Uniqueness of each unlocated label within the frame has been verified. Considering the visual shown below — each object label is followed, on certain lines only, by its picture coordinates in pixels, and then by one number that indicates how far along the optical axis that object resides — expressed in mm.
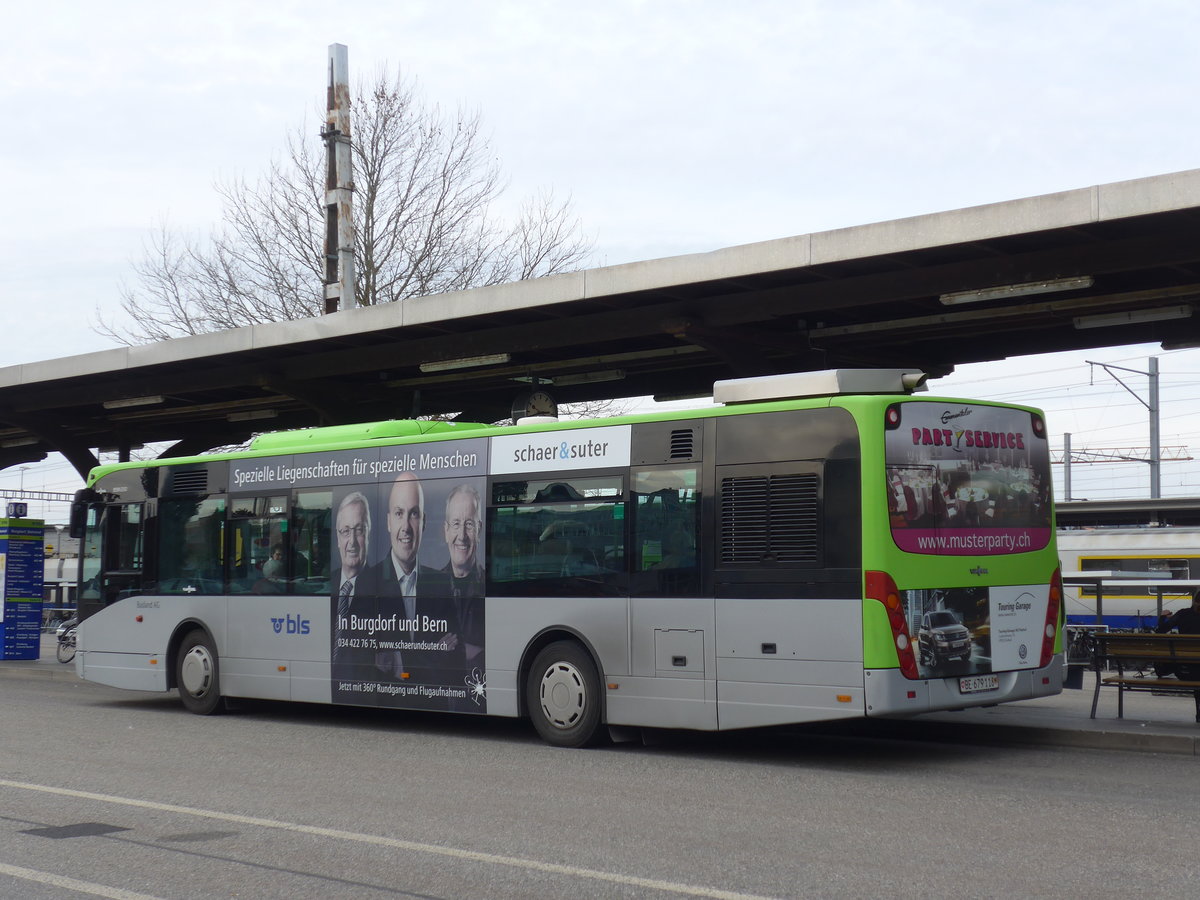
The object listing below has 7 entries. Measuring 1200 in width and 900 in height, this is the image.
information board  24953
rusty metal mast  22188
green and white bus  10320
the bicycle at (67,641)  27109
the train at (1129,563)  31875
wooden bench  11898
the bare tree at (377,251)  35875
